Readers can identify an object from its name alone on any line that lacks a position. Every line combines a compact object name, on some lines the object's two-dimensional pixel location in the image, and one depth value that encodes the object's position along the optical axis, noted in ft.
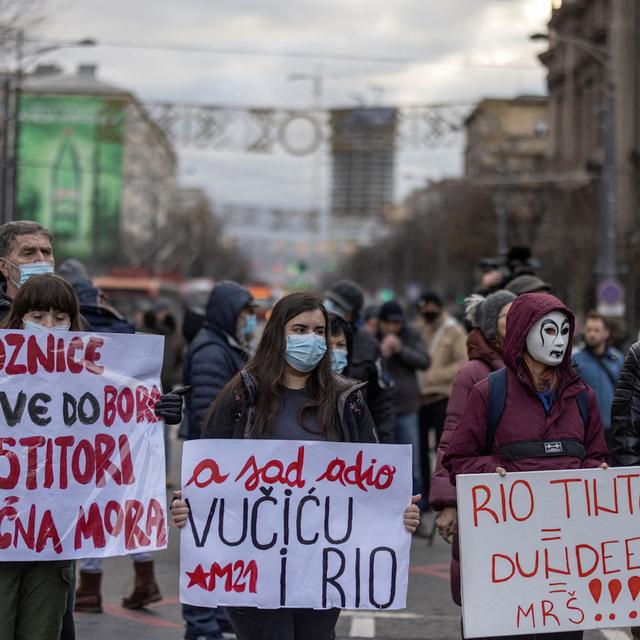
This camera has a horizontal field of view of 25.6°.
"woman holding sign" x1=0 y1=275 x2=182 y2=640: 16.42
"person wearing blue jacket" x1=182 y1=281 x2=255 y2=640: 24.03
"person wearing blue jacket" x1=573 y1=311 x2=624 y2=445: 31.35
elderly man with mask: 18.71
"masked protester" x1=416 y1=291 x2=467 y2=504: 39.55
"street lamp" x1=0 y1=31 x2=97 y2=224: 78.74
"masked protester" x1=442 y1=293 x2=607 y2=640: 16.92
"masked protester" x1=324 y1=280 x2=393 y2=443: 27.48
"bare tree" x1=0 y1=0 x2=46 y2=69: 79.05
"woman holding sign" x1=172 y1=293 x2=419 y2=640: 16.37
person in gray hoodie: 37.55
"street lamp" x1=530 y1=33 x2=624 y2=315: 81.68
